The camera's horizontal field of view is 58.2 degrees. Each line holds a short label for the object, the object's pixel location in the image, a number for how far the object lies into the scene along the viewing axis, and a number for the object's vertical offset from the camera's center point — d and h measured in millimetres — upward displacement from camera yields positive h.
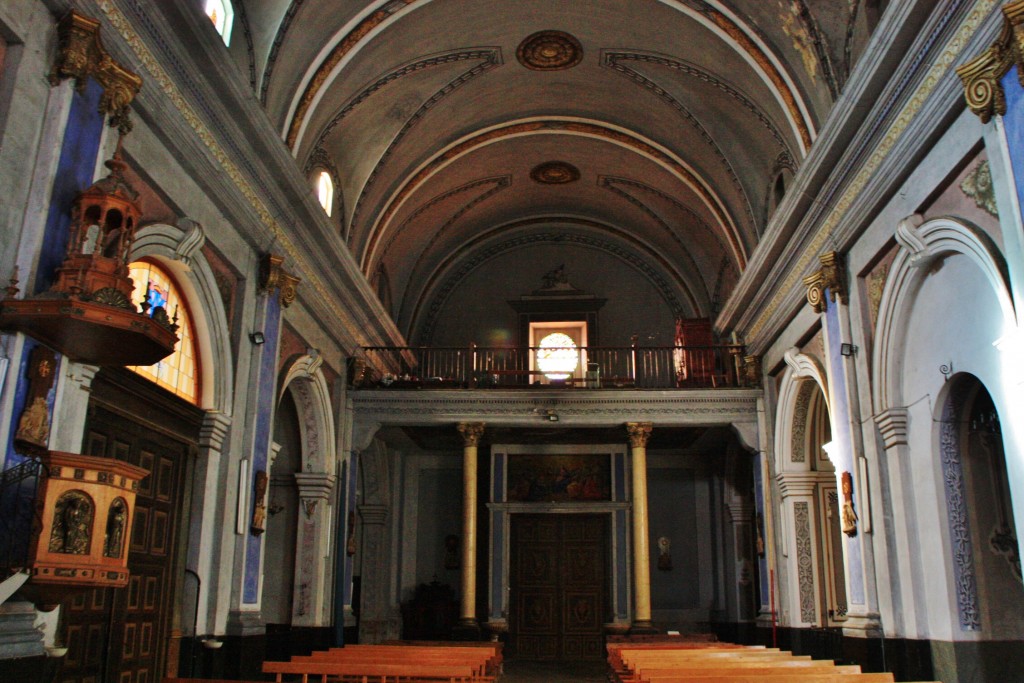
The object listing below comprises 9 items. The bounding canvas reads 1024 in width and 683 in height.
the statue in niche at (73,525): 5457 +365
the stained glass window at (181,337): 8766 +2554
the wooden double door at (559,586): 18094 +90
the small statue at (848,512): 10266 +875
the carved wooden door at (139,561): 7605 +248
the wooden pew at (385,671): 7637 -662
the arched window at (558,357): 20047 +4965
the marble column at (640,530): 15492 +1022
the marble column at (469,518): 15719 +1228
